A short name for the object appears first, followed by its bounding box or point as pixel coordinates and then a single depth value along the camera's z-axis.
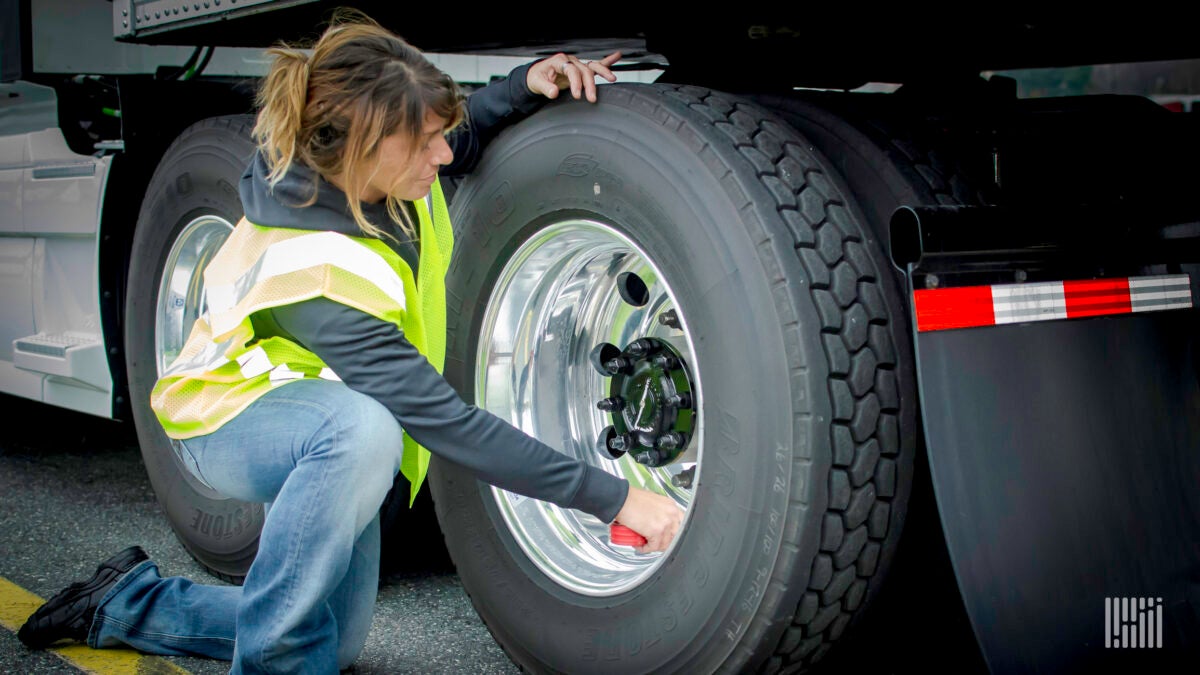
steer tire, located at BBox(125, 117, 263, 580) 3.32
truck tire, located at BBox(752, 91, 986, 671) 2.20
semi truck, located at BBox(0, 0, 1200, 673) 1.96
